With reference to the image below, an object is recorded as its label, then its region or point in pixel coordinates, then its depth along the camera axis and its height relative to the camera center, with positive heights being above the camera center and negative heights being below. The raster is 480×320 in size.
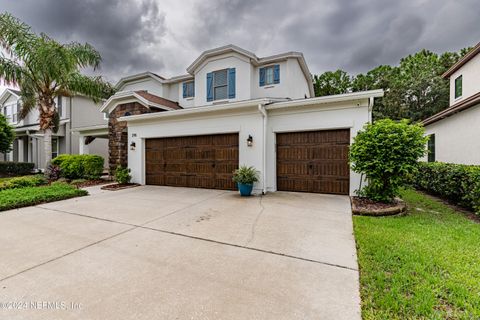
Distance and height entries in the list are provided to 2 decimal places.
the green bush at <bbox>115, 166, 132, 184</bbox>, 9.98 -0.81
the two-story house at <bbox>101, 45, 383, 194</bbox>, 7.38 +1.11
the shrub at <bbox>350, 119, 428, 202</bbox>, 5.52 +0.10
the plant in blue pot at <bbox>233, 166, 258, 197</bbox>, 7.53 -0.76
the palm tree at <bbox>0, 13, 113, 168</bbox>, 9.72 +4.34
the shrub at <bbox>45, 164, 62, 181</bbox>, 11.36 -0.78
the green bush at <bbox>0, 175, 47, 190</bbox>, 8.92 -1.08
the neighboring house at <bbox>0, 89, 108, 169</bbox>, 16.48 +1.88
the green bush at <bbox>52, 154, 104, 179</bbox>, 11.38 -0.49
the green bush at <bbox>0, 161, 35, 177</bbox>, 15.35 -0.76
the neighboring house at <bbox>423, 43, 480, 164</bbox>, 7.86 +1.51
